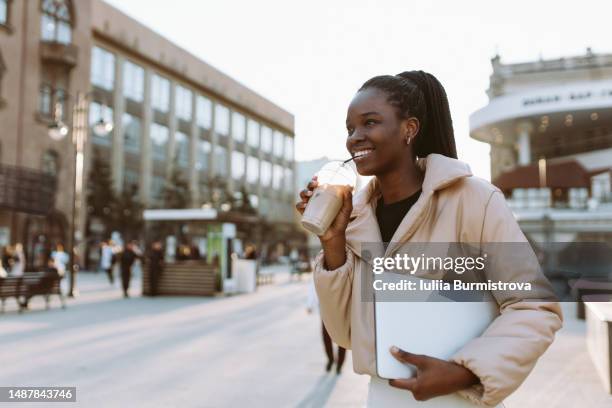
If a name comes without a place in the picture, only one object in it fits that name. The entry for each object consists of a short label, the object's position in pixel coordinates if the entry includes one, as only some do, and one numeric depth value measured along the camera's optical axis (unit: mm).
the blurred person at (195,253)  21656
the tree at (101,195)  37969
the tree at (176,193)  45719
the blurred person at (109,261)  22469
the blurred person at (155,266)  18438
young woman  1317
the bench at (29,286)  12953
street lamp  17125
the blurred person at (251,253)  21745
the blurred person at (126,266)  18031
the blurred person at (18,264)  15297
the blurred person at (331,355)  7086
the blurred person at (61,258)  21553
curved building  37562
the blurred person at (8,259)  21103
